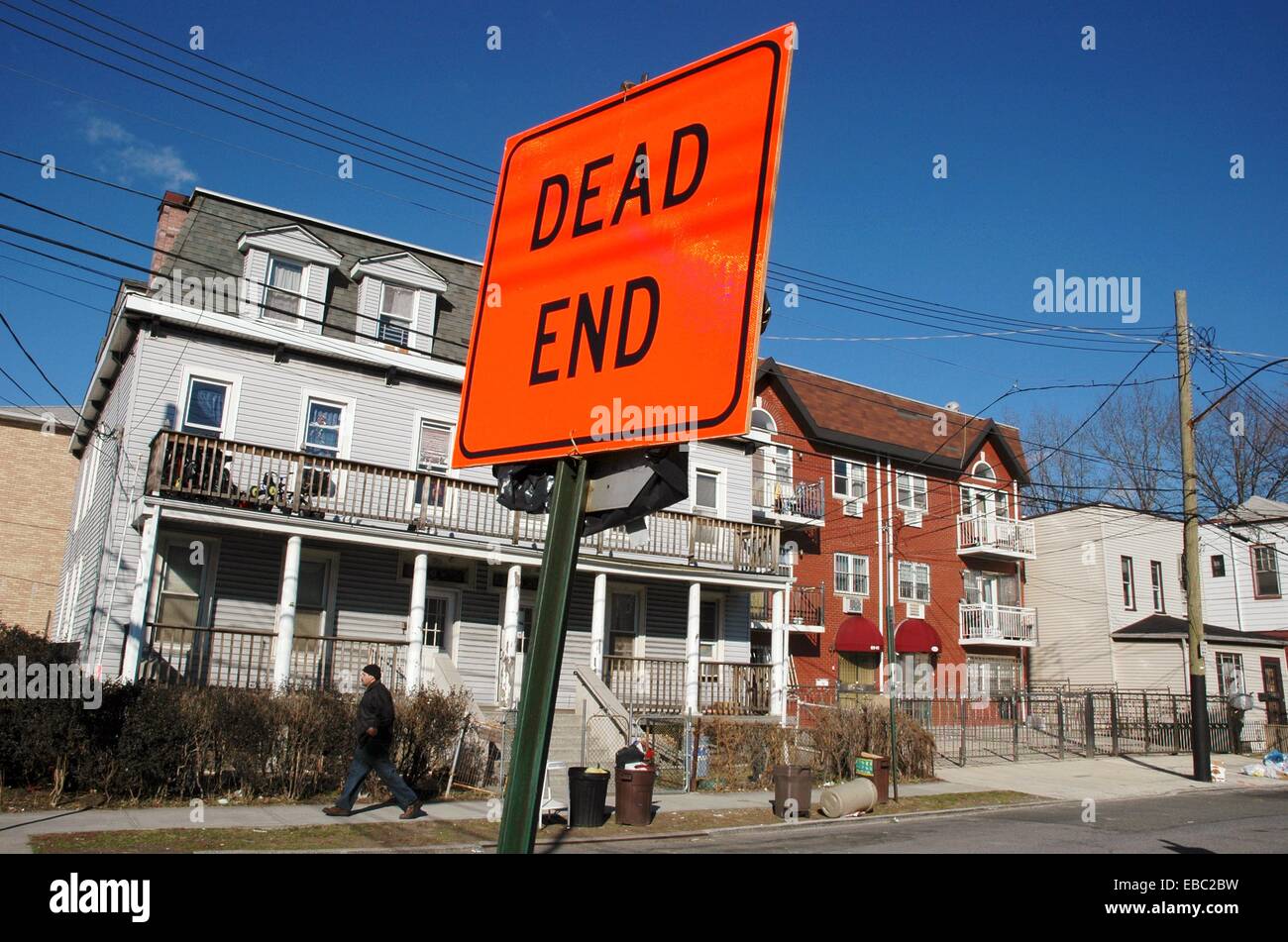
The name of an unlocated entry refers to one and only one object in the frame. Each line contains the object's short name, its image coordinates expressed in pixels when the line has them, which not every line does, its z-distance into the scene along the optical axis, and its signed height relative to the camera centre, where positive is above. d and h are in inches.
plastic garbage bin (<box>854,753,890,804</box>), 677.9 -64.8
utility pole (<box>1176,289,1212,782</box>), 915.4 +100.7
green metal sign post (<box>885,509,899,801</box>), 630.5 -9.8
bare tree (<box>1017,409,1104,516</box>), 1845.5 +352.3
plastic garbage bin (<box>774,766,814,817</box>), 612.1 -70.7
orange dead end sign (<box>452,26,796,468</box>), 99.0 +41.2
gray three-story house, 716.7 +102.6
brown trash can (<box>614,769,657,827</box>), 552.1 -72.6
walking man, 491.5 -50.5
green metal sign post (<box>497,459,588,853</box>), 90.8 -1.7
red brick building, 1246.3 +190.8
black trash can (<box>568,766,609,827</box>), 537.0 -73.0
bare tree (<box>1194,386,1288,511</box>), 1754.4 +398.6
